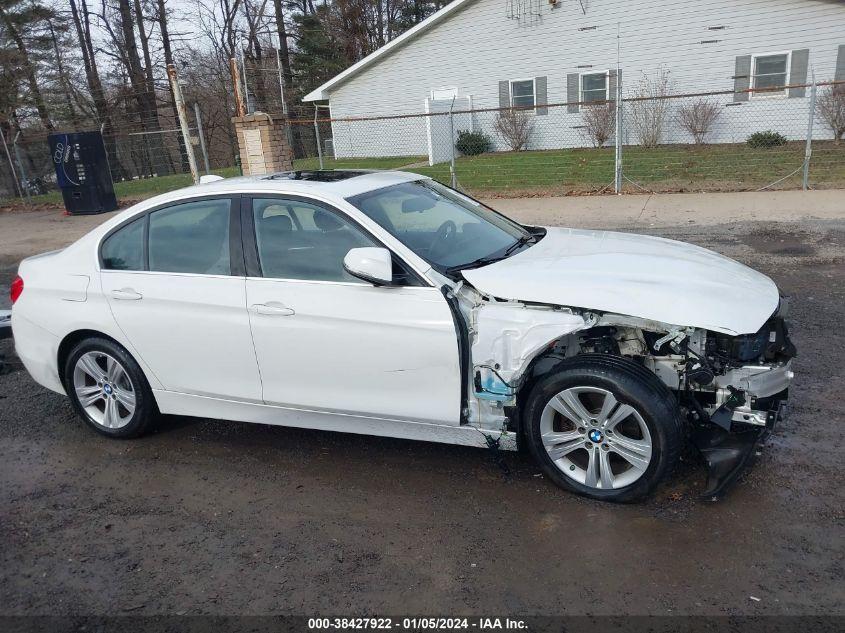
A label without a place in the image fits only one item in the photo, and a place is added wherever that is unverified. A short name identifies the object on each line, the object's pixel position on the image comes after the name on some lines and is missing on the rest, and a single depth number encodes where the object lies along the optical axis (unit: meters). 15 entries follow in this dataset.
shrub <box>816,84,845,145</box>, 17.67
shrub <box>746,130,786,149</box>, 18.73
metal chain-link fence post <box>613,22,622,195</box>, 13.30
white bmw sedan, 3.46
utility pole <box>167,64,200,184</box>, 14.11
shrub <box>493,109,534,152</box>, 22.16
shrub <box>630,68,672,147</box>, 20.09
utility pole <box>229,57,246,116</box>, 13.49
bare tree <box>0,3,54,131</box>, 26.00
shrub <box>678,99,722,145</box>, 19.52
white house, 19.12
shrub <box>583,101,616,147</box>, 20.34
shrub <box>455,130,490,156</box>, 22.78
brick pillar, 13.51
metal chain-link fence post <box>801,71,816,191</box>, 12.16
